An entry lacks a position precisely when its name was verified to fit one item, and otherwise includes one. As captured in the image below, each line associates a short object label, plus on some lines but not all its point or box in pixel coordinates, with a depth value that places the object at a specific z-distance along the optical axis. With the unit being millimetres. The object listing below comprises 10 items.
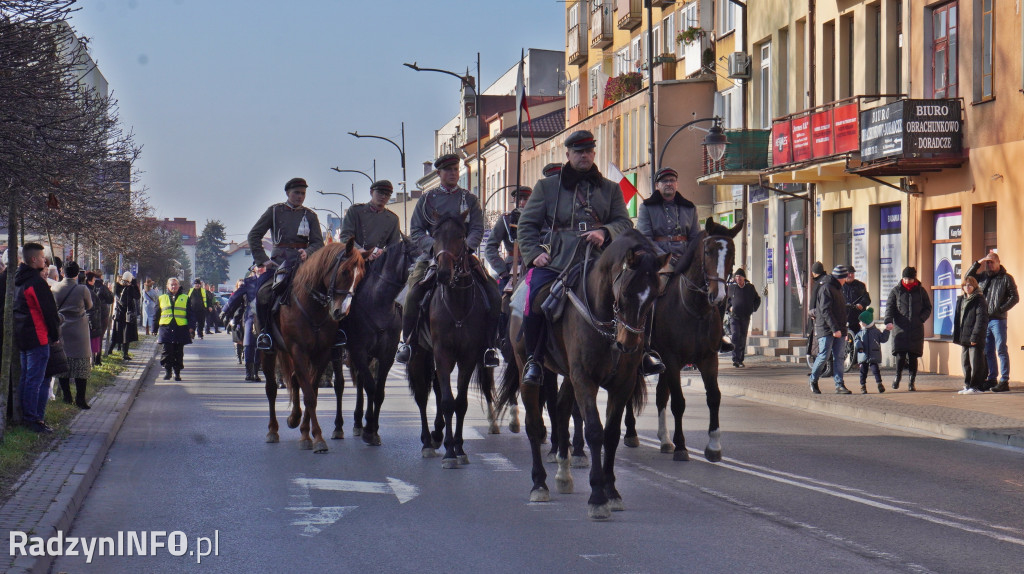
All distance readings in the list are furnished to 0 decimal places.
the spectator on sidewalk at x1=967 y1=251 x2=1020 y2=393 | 20281
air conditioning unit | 37406
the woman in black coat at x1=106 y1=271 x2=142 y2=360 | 30656
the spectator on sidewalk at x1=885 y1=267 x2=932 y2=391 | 21547
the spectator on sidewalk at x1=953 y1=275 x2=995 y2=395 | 20194
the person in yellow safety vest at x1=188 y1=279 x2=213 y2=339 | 36906
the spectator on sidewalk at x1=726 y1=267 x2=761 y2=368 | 27578
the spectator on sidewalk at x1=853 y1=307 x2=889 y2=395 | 20984
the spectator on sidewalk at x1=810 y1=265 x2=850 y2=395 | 20344
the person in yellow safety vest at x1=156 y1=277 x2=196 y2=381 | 25938
